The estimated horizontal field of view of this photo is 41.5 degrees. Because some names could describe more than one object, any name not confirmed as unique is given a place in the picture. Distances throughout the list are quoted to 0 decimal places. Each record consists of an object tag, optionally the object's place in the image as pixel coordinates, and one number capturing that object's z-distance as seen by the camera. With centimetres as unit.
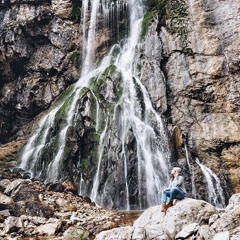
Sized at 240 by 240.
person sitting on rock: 983
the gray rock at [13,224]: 1267
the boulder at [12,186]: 1781
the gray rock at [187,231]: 853
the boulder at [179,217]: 918
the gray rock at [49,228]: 1258
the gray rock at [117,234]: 934
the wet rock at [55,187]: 1916
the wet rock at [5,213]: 1437
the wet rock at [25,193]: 1669
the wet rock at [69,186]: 1980
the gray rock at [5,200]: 1572
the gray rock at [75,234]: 1013
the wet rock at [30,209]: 1474
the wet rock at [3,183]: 1856
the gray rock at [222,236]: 757
